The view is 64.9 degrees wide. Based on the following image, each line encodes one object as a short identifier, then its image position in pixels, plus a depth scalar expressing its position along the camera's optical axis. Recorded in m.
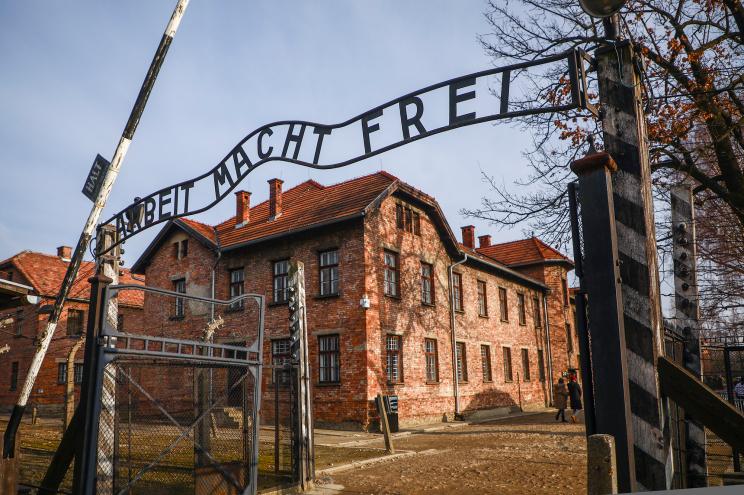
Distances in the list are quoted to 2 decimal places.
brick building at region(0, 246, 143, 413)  31.61
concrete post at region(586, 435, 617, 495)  2.87
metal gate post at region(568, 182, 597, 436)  3.39
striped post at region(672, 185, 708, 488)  6.07
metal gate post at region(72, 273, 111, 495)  4.52
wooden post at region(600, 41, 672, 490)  3.48
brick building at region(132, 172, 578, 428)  19.72
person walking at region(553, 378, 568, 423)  20.67
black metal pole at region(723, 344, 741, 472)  7.15
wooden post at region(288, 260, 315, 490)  8.77
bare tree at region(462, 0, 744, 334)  11.47
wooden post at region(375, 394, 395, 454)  13.26
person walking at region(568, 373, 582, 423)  20.61
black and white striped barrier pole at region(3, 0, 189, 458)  7.25
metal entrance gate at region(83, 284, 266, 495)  4.73
